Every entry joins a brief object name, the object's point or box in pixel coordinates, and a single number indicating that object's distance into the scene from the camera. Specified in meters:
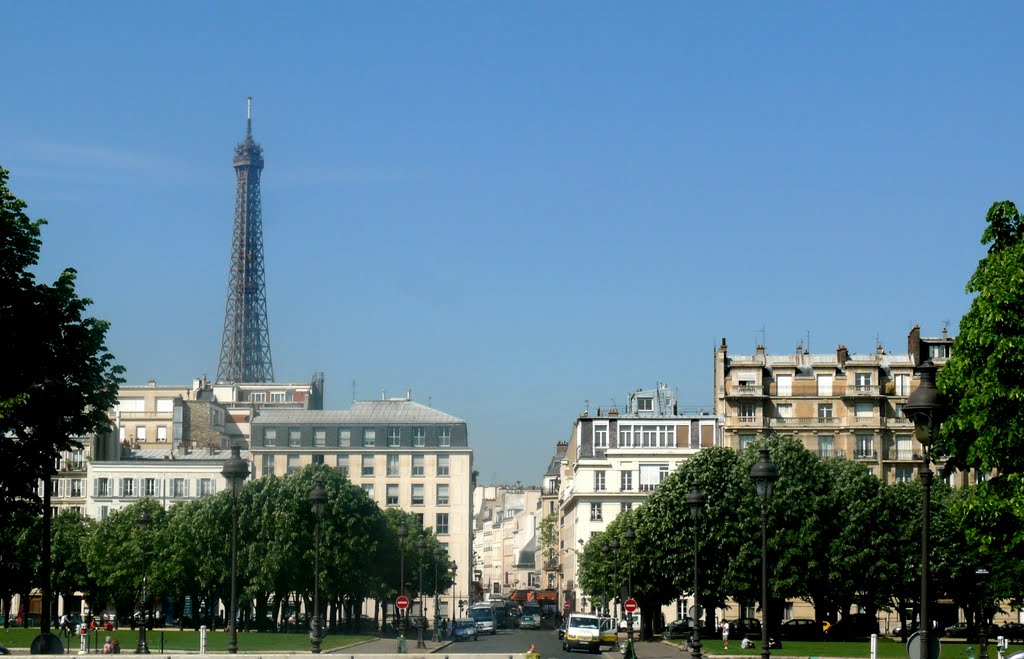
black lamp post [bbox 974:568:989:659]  57.91
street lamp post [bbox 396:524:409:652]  76.22
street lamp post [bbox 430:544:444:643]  136.84
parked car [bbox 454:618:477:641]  103.75
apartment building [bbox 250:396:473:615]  156.00
